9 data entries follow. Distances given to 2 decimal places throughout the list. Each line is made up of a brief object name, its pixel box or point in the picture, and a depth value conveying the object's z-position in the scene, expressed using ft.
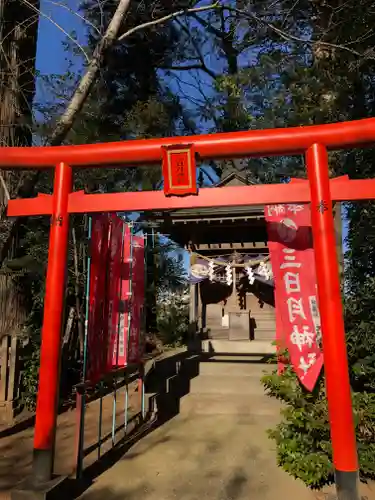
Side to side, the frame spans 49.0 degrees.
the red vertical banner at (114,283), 18.76
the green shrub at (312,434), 14.60
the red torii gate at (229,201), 13.38
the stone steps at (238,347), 35.86
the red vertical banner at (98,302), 16.72
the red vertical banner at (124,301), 20.07
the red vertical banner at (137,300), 21.43
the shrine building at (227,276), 37.73
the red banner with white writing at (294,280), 16.31
